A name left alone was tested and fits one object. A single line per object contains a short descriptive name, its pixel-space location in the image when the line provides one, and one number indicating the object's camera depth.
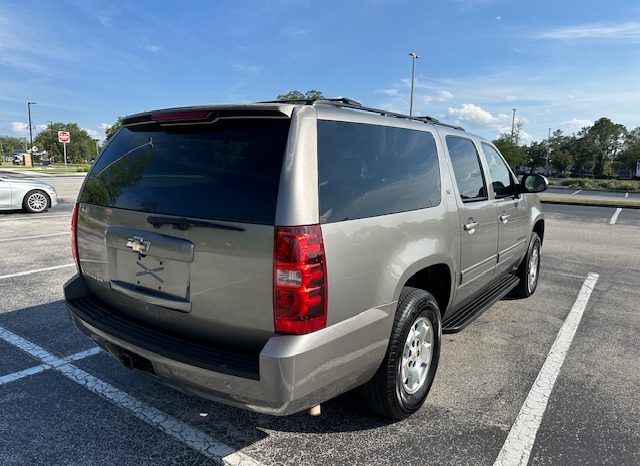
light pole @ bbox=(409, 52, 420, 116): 36.77
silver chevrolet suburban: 2.17
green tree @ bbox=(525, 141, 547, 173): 94.99
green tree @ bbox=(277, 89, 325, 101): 38.74
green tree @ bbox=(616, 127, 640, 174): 79.01
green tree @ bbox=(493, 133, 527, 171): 61.88
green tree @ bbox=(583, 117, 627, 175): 86.69
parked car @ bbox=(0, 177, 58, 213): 12.18
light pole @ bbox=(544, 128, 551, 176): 87.69
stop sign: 46.03
